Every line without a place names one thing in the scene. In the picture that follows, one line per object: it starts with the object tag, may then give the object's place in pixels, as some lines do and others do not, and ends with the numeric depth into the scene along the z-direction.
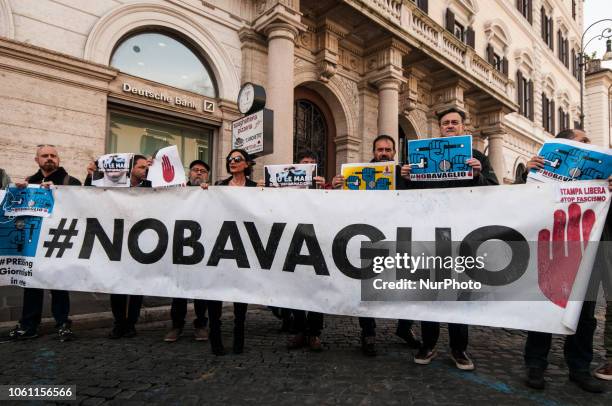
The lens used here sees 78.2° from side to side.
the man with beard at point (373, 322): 3.64
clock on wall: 6.64
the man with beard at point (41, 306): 4.03
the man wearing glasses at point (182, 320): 4.13
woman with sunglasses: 3.63
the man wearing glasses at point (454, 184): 3.36
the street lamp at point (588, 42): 15.20
